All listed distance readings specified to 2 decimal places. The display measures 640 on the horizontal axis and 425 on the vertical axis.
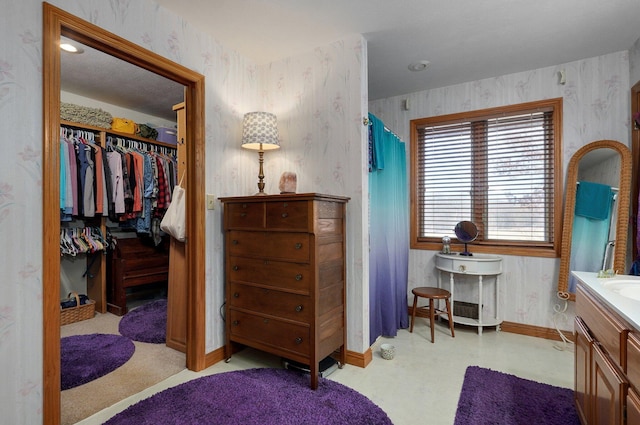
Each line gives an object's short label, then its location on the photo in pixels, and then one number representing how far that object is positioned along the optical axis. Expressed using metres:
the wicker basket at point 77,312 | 3.27
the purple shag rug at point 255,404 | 1.75
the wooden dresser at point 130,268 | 3.58
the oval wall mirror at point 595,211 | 2.56
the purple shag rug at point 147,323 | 2.92
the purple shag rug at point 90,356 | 2.22
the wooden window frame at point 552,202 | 2.91
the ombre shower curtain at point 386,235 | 2.73
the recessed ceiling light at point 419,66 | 2.86
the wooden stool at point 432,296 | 2.83
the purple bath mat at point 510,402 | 1.75
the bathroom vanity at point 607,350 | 1.03
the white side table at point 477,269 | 2.96
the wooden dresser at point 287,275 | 2.05
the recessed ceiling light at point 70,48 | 2.57
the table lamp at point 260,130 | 2.43
